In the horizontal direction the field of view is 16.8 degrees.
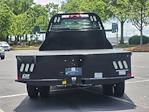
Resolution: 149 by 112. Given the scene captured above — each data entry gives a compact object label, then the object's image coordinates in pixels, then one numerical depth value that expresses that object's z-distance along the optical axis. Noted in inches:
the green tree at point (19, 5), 3882.4
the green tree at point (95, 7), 2657.5
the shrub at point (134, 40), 2401.9
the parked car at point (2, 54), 1454.5
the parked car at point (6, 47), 2484.0
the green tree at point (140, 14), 1942.7
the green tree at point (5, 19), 3021.7
